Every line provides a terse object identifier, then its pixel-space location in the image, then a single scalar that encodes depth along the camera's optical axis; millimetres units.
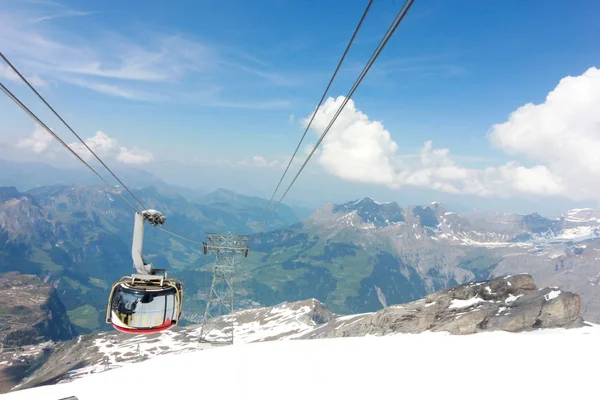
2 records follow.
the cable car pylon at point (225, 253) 48244
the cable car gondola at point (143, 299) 18688
